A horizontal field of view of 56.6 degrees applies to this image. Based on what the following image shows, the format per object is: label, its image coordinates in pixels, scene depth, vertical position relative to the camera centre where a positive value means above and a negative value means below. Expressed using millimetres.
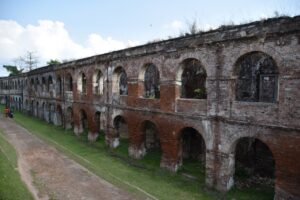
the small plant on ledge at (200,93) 15616 -396
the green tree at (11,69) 55219 +3148
